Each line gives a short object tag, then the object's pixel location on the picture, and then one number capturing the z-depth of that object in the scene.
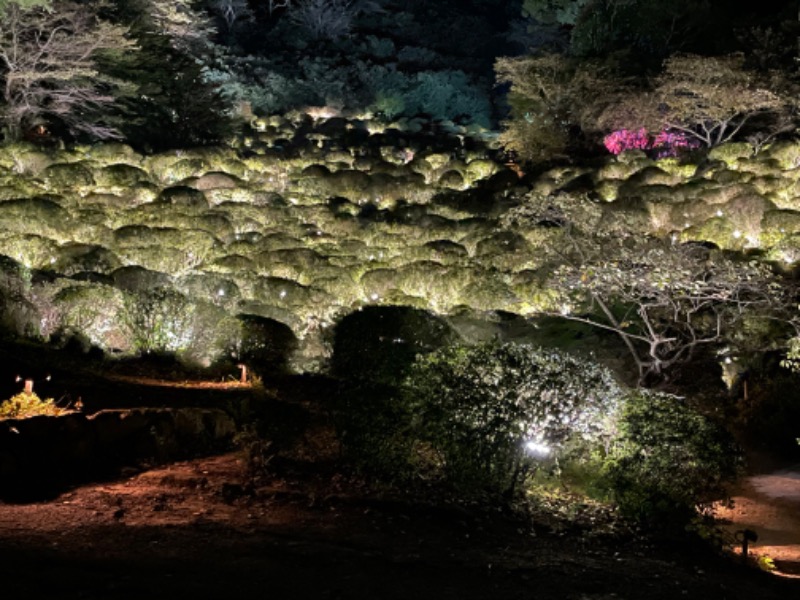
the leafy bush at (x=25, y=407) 6.96
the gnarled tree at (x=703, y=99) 22.48
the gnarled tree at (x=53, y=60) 20.48
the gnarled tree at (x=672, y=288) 9.89
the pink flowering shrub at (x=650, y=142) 26.44
